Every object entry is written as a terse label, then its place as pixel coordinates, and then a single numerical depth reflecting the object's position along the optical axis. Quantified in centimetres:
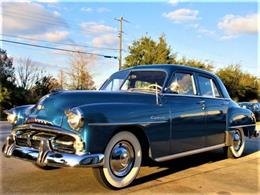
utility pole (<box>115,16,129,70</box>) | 2670
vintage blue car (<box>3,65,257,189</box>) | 342
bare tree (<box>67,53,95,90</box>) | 3274
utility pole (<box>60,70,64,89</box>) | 3555
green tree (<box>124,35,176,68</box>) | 2820
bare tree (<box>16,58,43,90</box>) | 3367
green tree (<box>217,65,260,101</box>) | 3474
